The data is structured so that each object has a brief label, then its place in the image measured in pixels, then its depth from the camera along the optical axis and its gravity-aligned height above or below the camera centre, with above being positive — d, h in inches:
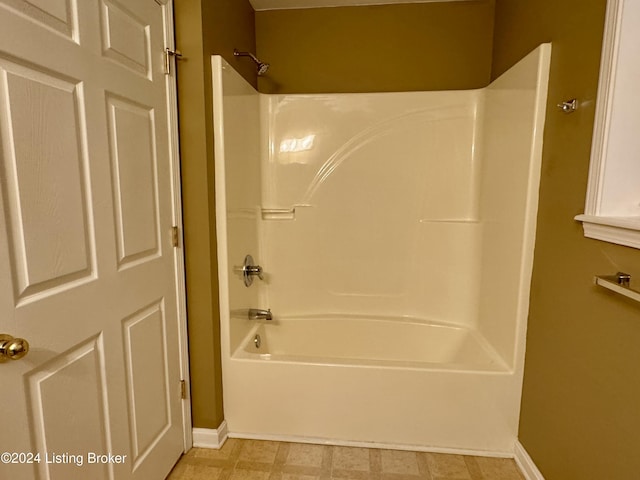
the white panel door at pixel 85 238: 34.1 -5.1
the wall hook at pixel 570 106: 50.4 +13.7
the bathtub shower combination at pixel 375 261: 66.8 -15.6
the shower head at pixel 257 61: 75.0 +30.7
